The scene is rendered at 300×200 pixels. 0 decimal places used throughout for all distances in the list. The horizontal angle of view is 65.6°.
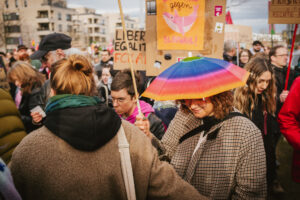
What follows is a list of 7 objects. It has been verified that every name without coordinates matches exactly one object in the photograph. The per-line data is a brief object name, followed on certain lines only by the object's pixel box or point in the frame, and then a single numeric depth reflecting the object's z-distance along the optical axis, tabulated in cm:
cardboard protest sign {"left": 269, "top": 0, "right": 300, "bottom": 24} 266
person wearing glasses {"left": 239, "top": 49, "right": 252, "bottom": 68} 641
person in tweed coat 159
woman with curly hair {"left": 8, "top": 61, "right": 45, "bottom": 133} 353
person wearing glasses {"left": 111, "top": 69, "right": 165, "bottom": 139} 259
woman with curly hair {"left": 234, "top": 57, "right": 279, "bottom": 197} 284
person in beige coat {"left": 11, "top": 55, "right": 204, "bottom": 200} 118
